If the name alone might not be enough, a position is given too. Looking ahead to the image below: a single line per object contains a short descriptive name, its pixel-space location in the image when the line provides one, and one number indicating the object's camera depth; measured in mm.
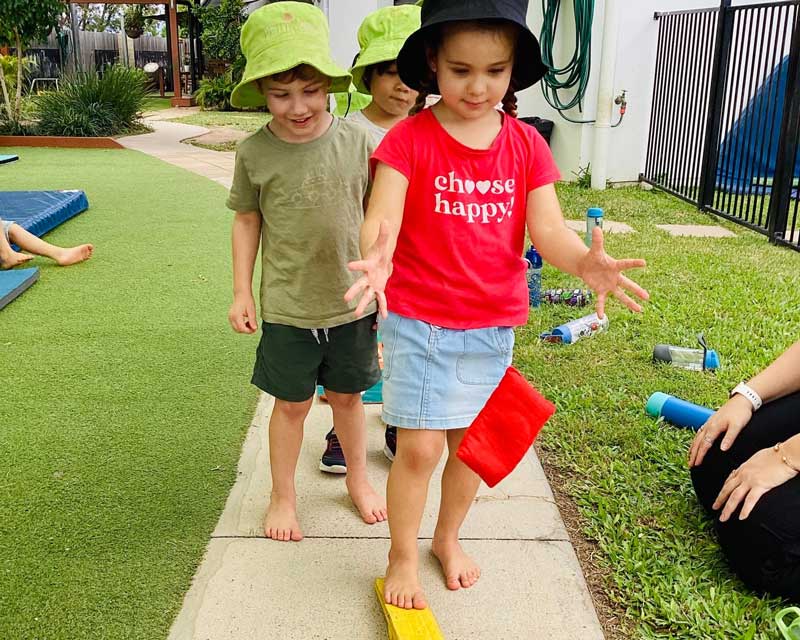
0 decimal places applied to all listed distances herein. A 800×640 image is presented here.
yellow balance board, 1850
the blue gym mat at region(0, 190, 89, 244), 5895
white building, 8141
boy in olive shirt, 2133
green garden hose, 8016
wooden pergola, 20812
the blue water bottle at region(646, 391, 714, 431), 2934
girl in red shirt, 1784
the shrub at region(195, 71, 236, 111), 18891
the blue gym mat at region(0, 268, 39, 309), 4461
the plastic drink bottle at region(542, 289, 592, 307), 4430
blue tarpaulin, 6586
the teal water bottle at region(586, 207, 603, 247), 3727
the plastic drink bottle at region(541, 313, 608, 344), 3865
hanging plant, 30328
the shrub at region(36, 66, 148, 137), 12820
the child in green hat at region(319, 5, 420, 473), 2623
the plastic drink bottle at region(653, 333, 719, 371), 3506
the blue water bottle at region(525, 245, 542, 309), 4270
